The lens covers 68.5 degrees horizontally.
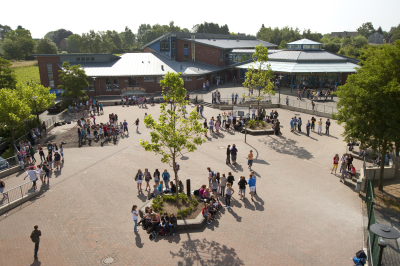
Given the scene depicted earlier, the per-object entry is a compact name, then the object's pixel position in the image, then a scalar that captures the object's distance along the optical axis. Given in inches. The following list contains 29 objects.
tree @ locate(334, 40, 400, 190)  490.6
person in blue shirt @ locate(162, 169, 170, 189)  574.9
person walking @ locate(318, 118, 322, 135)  939.5
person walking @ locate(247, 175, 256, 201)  531.2
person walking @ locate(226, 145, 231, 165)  687.6
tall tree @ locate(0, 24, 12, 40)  5940.0
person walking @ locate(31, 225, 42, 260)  386.9
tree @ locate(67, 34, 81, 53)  4697.3
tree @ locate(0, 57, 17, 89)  1406.5
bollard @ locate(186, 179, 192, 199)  524.1
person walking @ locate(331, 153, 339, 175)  642.8
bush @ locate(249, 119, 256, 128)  981.2
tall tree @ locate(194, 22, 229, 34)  4429.1
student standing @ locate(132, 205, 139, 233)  446.6
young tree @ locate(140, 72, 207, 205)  454.9
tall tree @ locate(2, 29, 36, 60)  3152.1
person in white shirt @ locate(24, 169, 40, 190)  570.5
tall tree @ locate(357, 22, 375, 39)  5190.0
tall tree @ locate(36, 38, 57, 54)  3193.9
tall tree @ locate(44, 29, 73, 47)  5353.3
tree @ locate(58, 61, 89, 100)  1325.0
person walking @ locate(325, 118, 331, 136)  914.9
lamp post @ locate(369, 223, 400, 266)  273.6
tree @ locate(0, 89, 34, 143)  792.9
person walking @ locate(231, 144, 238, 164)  682.2
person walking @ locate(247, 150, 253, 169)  665.6
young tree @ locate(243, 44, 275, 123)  980.2
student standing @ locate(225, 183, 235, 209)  503.4
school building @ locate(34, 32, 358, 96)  1617.9
